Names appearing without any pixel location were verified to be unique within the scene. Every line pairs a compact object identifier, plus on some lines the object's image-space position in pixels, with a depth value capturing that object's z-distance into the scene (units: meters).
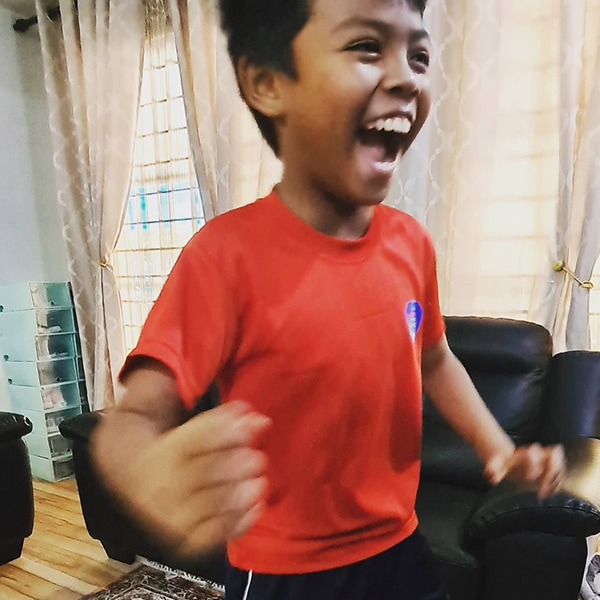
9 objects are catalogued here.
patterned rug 1.71
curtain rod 2.78
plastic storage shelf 2.63
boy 0.33
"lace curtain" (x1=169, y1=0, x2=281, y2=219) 2.06
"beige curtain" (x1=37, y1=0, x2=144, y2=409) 2.38
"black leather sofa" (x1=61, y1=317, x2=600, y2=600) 1.13
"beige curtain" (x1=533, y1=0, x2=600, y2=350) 1.60
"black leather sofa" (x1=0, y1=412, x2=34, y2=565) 1.89
